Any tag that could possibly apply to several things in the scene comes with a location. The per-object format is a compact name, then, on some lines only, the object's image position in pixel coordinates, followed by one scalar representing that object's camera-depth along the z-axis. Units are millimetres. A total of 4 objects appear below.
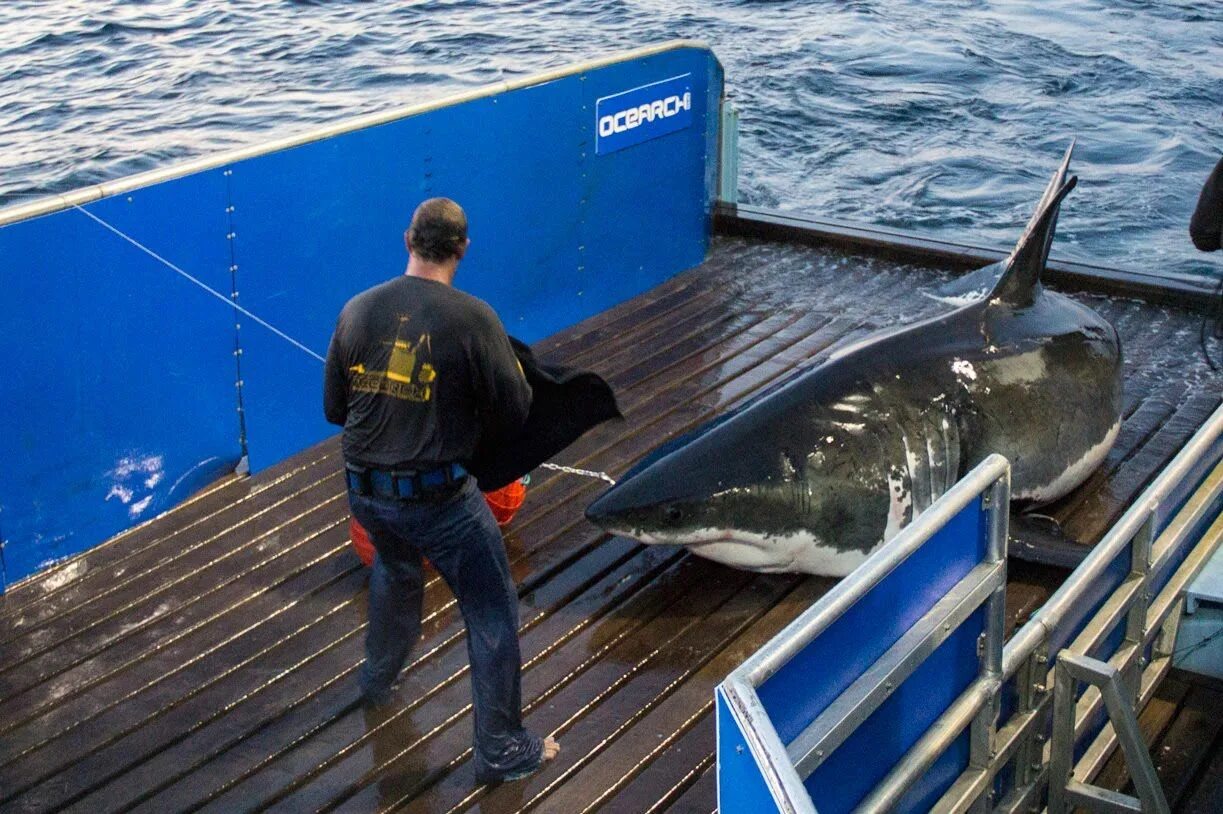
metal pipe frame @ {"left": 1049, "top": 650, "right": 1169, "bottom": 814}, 4332
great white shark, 5980
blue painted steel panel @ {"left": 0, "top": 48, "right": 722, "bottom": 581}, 6332
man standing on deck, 4512
